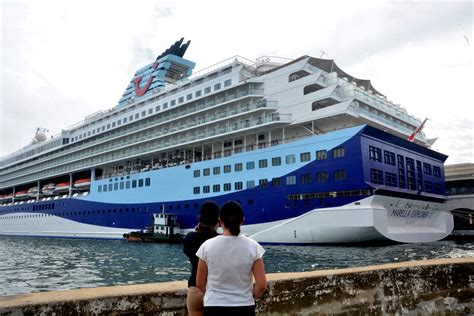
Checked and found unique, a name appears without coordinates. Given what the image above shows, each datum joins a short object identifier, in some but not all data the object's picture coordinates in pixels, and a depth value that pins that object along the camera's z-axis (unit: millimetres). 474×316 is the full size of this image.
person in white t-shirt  2508
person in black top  3025
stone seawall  2869
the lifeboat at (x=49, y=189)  47119
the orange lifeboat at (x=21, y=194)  53875
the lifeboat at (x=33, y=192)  51444
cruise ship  20891
